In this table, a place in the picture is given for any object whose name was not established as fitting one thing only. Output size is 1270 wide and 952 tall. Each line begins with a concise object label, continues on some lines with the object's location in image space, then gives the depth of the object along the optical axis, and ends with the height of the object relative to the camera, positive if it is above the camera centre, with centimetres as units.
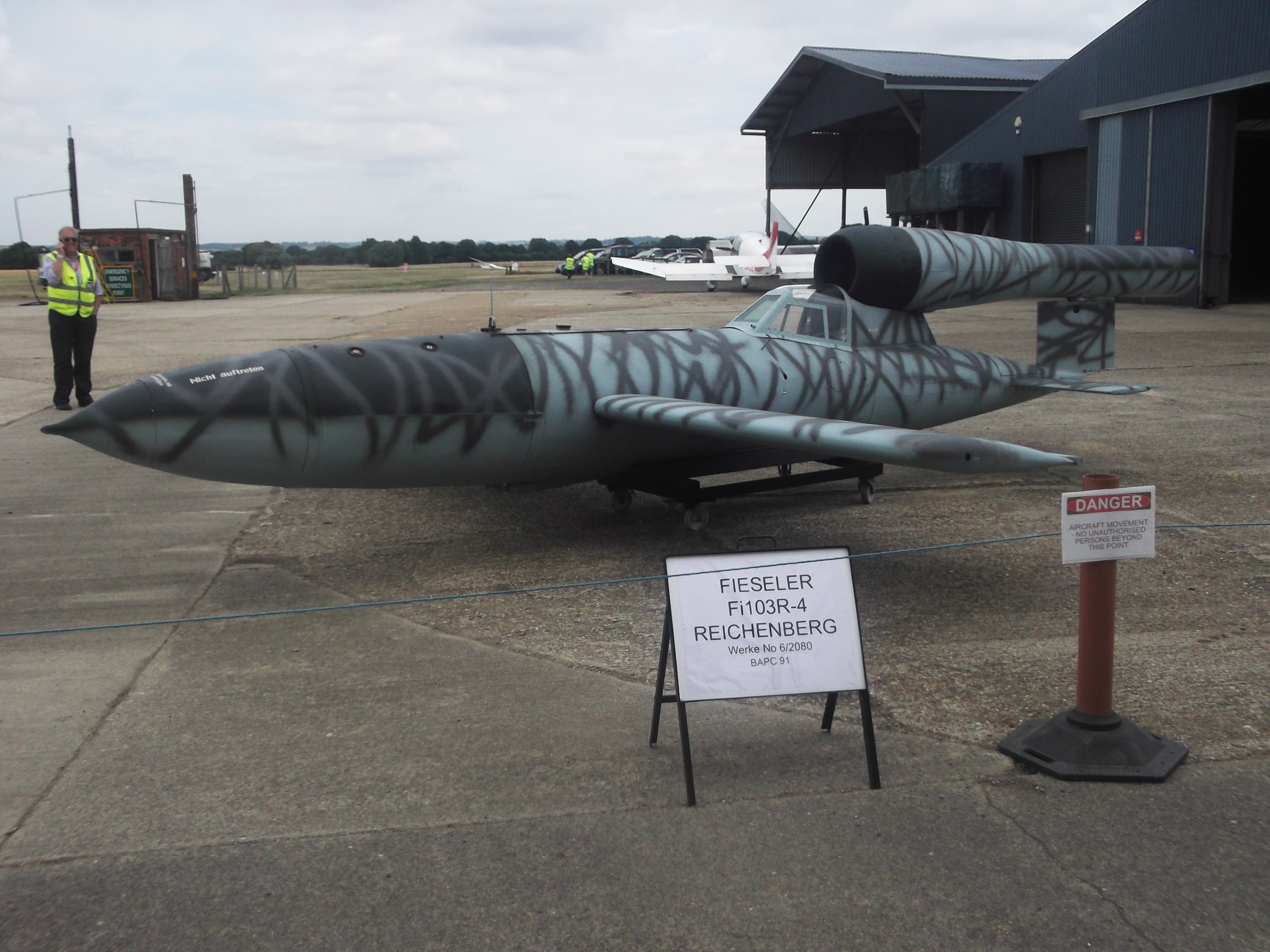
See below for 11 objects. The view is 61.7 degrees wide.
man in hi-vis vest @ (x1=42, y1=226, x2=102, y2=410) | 1292 +12
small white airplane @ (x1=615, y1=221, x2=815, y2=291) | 4112 +195
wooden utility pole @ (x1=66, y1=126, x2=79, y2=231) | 3703 +536
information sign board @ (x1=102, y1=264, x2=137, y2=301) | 3856 +150
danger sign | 418 -84
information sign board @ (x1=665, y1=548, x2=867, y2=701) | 421 -124
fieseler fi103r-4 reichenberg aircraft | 636 -52
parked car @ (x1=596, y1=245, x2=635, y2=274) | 6481 +373
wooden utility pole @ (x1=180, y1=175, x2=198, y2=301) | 3969 +341
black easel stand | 411 -161
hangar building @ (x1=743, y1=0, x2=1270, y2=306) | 2534 +460
